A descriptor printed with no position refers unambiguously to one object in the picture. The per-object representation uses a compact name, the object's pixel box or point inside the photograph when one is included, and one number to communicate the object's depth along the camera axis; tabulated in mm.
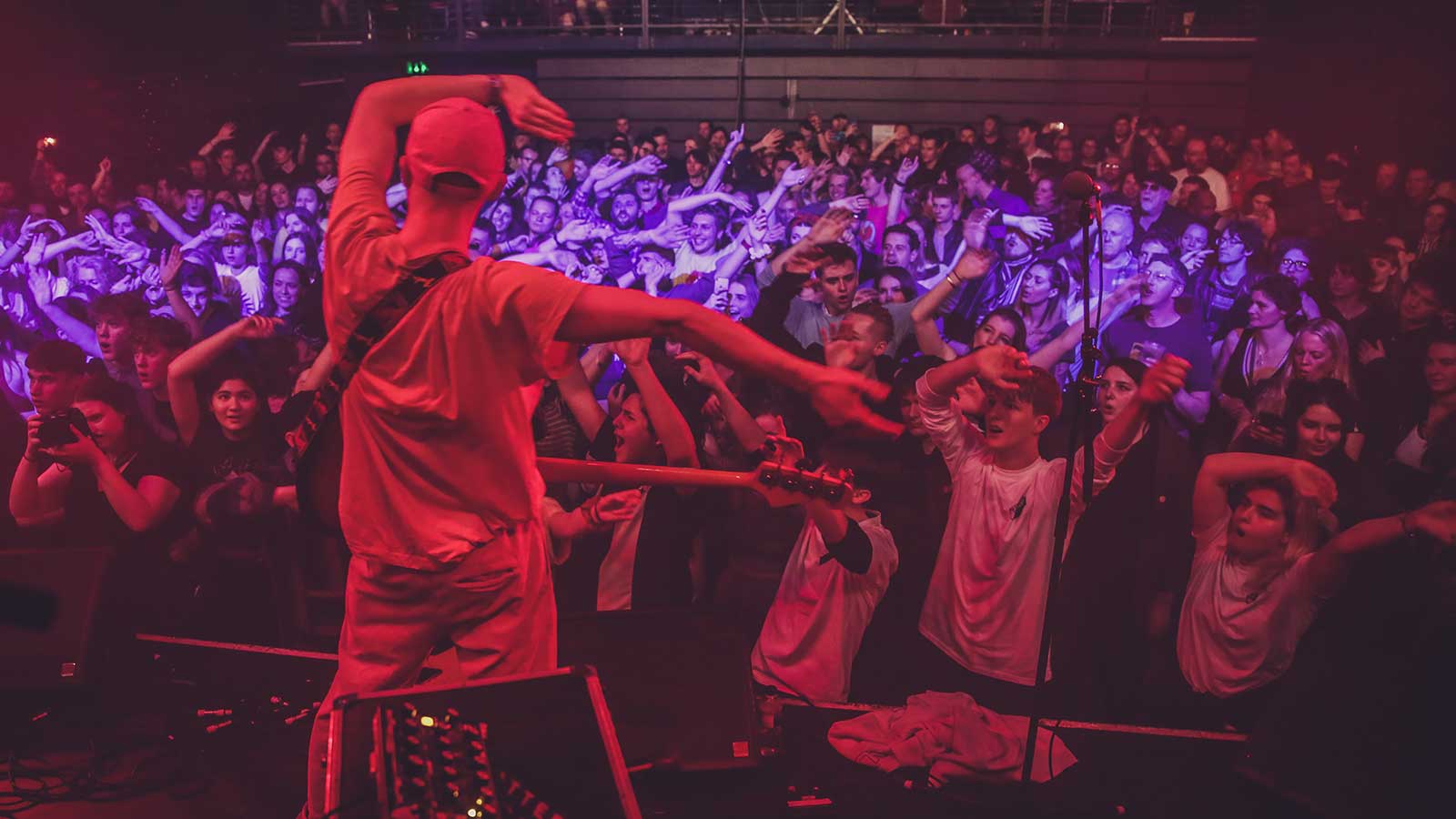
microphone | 2592
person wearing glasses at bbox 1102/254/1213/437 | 4500
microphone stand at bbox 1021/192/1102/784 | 2691
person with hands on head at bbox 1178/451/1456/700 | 3555
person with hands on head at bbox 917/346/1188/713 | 3693
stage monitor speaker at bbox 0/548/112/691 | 3482
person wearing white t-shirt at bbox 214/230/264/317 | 5738
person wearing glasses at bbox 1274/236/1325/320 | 4547
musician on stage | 1884
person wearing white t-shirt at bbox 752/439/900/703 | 3822
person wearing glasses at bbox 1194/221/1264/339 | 4965
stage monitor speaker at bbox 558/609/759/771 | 3186
